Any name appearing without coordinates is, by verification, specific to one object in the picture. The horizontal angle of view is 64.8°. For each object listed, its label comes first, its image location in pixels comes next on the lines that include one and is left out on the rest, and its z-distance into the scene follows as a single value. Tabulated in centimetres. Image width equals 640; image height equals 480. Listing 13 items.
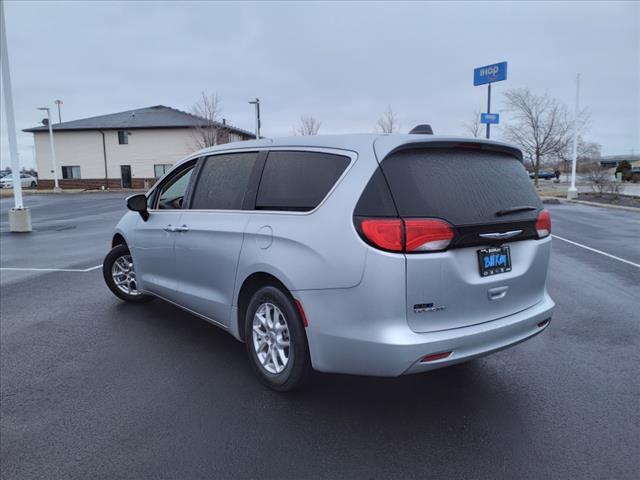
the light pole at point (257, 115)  2730
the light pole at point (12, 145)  1388
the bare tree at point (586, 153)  6256
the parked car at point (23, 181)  5148
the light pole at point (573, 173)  2877
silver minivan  302
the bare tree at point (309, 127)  4903
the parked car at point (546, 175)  7644
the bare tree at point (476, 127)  4206
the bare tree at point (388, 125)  4327
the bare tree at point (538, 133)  3507
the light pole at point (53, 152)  4366
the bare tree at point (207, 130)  4476
